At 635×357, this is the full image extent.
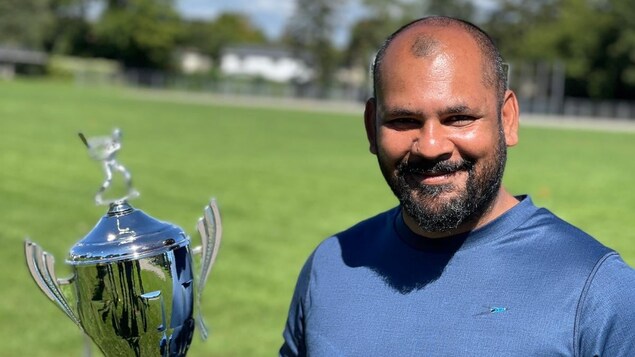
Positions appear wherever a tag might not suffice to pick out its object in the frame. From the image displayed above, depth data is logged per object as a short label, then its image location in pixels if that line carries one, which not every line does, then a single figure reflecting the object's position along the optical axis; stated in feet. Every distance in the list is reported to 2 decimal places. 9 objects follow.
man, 5.49
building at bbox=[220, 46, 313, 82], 331.98
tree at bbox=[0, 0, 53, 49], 239.81
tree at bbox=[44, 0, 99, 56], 260.01
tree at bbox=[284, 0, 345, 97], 260.83
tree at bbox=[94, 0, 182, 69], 250.16
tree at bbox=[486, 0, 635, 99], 177.17
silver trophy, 6.51
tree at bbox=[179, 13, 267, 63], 303.07
